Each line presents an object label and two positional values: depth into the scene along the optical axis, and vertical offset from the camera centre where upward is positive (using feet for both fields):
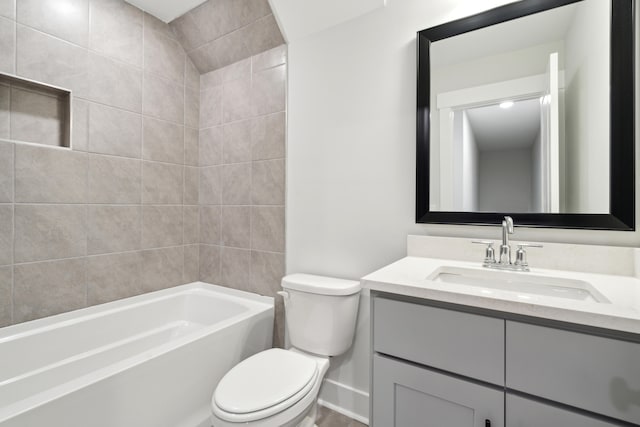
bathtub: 3.66 -2.36
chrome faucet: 3.84 -0.56
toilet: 3.61 -2.27
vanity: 2.26 -1.20
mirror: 3.61 +1.32
